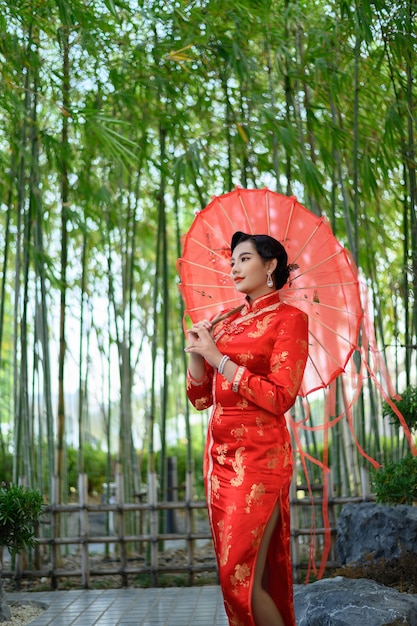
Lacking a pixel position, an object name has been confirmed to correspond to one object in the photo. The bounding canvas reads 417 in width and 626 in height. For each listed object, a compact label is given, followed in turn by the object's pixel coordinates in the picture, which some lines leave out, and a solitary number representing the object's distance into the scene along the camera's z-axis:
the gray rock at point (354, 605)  2.96
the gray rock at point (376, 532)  4.19
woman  2.44
